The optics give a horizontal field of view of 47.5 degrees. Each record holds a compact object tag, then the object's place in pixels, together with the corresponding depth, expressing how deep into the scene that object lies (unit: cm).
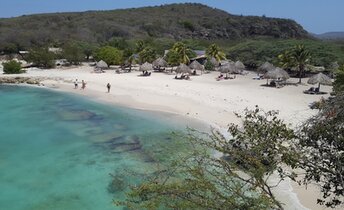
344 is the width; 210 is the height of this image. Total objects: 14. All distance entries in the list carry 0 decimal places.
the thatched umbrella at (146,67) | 4425
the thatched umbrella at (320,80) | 3303
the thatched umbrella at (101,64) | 4811
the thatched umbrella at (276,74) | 3684
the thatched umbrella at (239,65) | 4418
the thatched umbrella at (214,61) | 4983
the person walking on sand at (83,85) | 3965
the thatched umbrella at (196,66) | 4475
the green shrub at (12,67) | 4828
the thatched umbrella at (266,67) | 4219
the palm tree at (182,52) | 4828
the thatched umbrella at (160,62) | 4738
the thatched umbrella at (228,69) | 4236
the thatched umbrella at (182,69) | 4222
